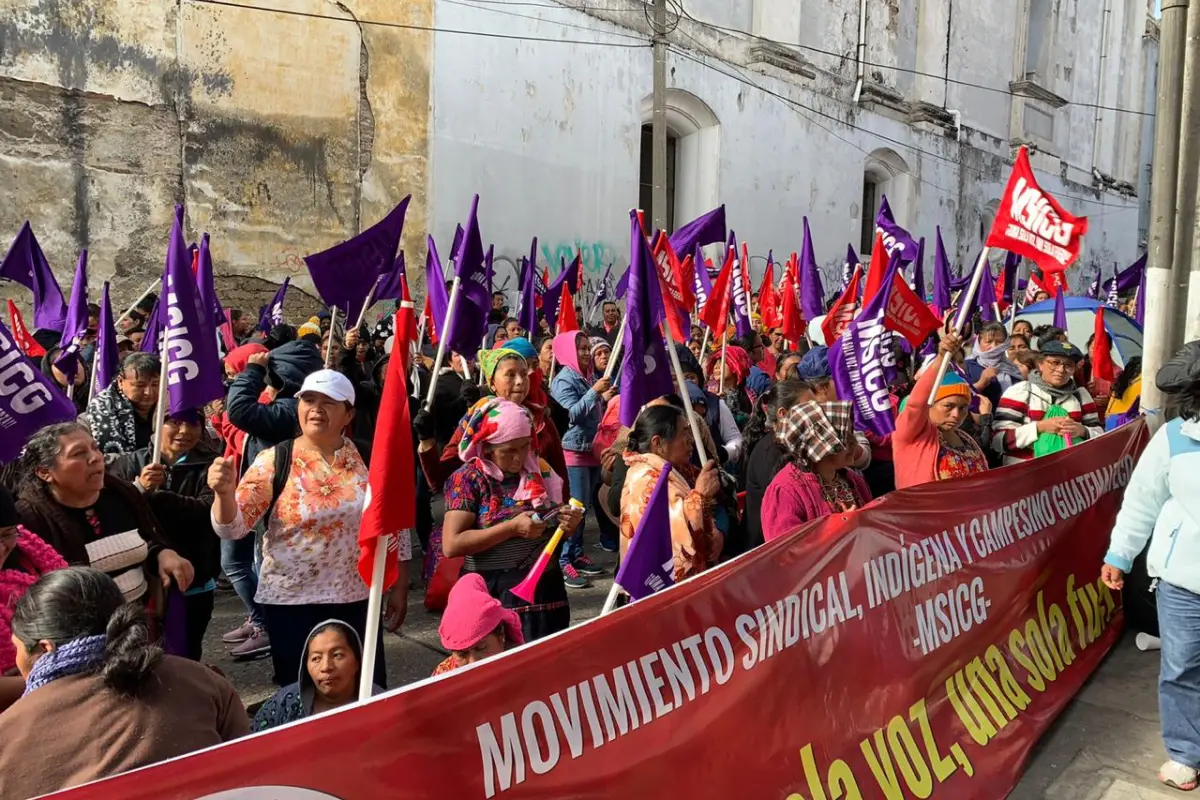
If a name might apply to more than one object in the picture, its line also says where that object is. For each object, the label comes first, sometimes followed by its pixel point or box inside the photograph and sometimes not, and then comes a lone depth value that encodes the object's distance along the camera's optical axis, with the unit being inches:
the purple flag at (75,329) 265.1
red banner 75.7
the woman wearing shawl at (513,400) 186.2
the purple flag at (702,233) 309.7
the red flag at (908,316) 227.0
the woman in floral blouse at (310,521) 133.8
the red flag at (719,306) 307.7
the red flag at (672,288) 215.8
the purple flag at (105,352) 198.5
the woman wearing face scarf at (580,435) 248.4
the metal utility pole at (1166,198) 222.5
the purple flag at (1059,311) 366.9
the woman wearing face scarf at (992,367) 272.7
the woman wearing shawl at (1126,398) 247.6
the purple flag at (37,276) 325.7
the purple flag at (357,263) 245.3
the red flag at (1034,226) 195.8
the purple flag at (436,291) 265.1
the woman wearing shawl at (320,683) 110.9
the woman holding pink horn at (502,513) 131.6
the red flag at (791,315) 359.6
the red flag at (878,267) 285.9
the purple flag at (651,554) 119.2
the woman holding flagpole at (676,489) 134.6
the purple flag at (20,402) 138.4
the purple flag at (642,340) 165.0
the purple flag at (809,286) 371.6
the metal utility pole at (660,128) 524.7
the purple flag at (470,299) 235.8
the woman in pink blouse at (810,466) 134.1
